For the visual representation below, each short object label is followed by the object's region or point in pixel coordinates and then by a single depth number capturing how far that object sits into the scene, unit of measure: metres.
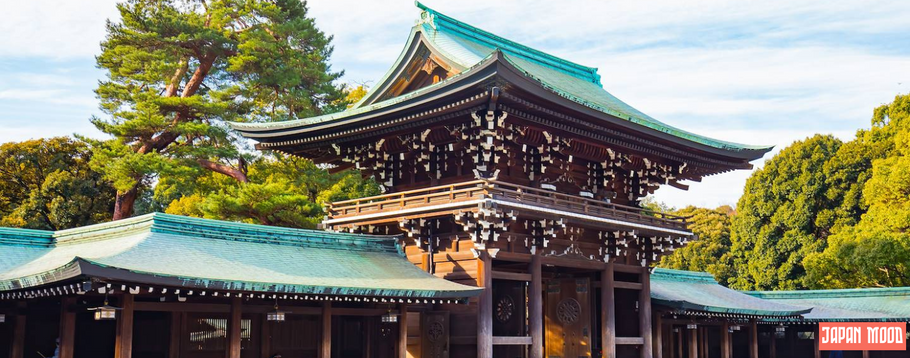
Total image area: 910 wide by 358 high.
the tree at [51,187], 44.09
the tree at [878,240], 41.34
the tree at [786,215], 49.53
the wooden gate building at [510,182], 23.00
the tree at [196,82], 39.97
